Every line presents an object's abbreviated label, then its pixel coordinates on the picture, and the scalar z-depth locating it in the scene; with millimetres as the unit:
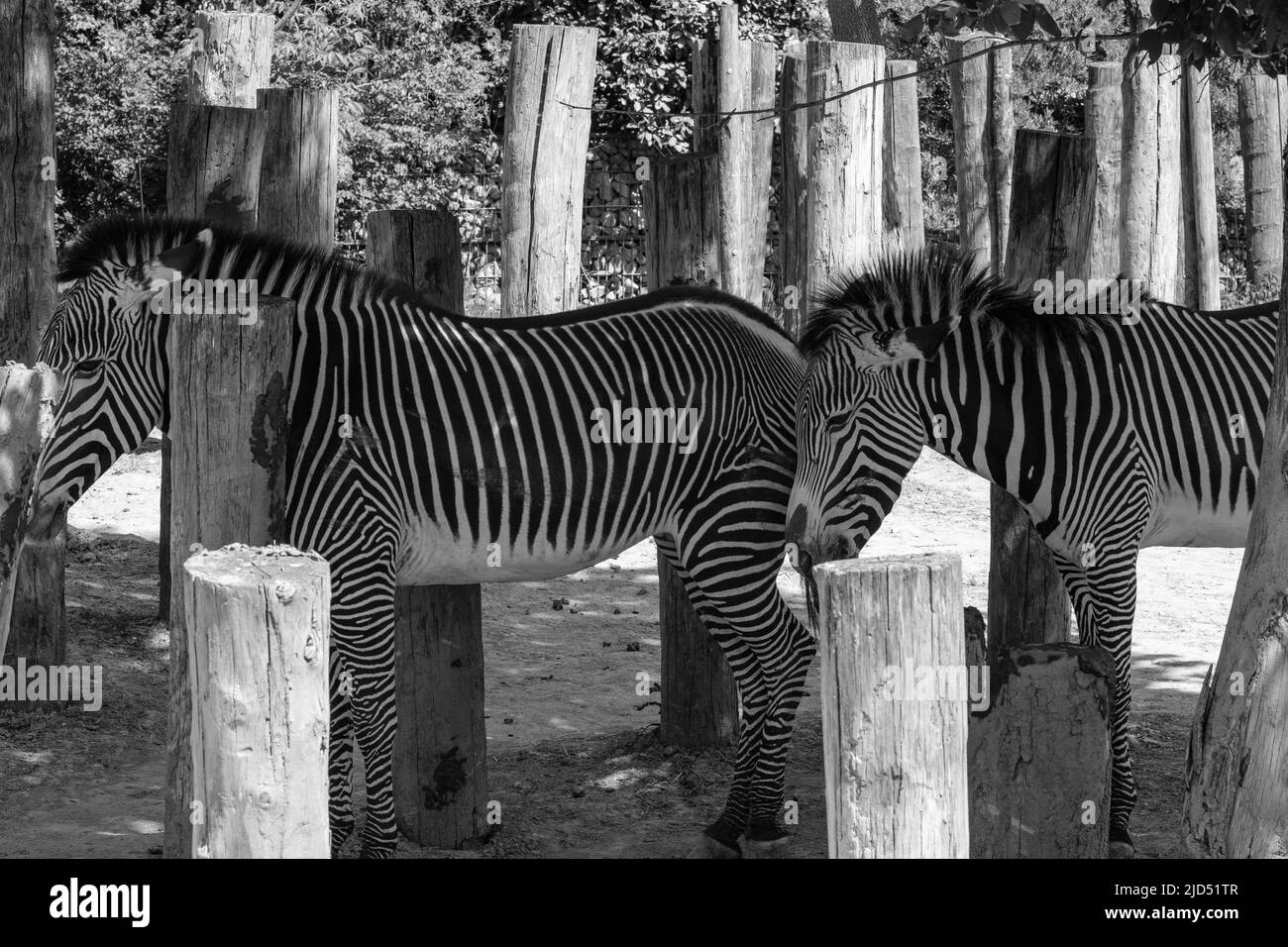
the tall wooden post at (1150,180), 10734
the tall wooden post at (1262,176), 10953
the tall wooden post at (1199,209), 11703
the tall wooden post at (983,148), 13281
